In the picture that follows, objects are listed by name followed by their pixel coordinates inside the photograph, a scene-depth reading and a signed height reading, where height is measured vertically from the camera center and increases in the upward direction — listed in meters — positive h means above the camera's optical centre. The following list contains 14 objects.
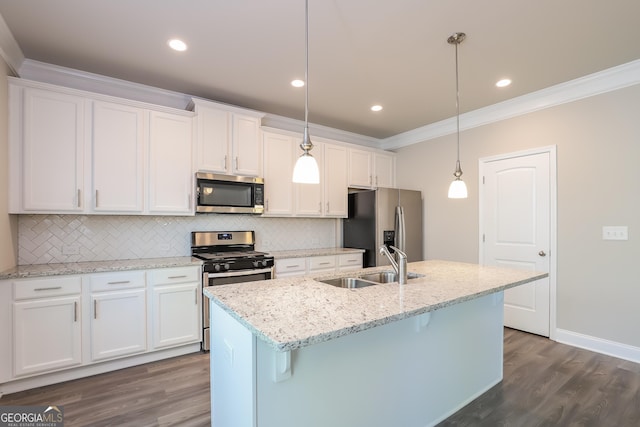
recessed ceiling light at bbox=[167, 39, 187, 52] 2.41 +1.35
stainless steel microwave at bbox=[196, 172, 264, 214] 3.22 +0.23
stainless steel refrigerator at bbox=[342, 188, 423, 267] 4.12 -0.12
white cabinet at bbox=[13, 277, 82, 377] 2.29 -0.84
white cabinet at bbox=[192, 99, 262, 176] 3.24 +0.82
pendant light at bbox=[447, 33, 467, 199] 2.35 +0.25
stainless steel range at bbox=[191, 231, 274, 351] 3.03 -0.46
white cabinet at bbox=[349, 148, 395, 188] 4.50 +0.69
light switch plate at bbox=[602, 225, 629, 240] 2.84 -0.18
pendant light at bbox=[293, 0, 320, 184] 1.78 +0.26
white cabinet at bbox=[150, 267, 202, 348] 2.80 -0.85
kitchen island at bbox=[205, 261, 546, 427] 1.27 -0.71
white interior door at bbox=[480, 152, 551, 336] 3.39 -0.15
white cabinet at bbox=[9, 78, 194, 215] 2.48 +0.55
